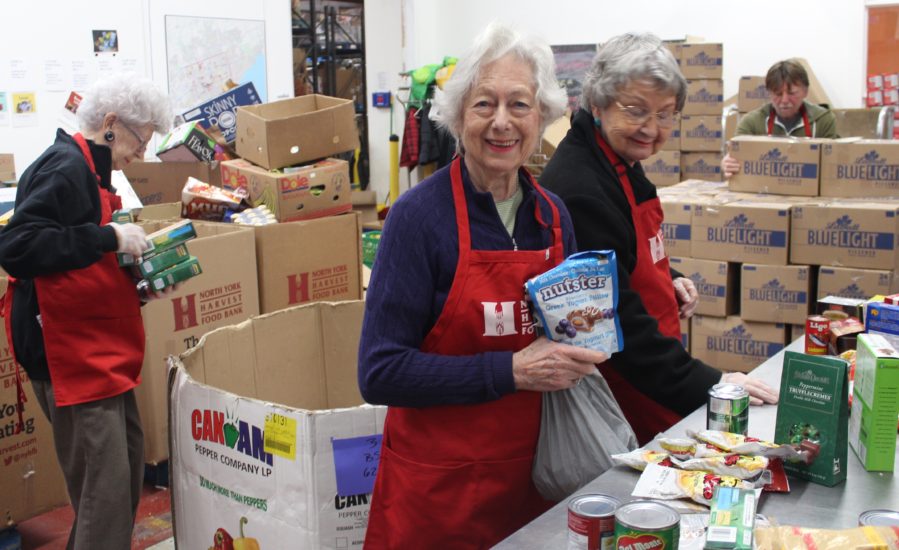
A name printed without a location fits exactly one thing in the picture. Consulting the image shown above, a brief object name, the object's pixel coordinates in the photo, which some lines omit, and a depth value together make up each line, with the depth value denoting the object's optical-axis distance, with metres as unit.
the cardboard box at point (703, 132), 6.49
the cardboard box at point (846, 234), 3.69
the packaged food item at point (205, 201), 3.83
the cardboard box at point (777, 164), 3.98
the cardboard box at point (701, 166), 6.52
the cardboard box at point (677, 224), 4.13
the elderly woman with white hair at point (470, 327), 1.60
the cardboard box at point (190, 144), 4.43
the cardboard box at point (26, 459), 3.04
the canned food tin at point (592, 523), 1.25
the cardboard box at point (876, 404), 1.57
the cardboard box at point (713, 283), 4.09
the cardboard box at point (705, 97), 6.39
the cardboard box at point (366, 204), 8.64
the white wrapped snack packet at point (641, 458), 1.58
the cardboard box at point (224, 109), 5.29
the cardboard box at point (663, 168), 6.60
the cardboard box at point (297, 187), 3.81
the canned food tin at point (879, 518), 1.28
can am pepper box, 1.93
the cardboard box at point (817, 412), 1.52
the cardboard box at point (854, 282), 3.73
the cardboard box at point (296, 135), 3.89
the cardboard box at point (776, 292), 3.91
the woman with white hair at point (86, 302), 2.35
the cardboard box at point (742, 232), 3.89
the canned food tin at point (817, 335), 2.19
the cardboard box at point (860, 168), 3.85
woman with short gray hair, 1.96
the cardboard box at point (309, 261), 3.78
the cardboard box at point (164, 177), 4.45
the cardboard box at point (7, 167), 4.90
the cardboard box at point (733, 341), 4.05
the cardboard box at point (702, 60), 6.30
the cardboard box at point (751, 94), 6.36
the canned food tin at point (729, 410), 1.65
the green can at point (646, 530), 1.18
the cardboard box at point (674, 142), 6.59
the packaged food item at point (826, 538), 1.16
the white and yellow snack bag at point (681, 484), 1.42
